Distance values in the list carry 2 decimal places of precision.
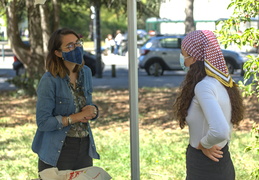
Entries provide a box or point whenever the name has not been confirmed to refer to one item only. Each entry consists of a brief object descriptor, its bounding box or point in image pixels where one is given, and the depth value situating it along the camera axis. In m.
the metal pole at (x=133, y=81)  4.11
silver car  24.02
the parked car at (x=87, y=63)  23.45
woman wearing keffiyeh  3.23
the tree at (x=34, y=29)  14.28
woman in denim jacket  4.03
